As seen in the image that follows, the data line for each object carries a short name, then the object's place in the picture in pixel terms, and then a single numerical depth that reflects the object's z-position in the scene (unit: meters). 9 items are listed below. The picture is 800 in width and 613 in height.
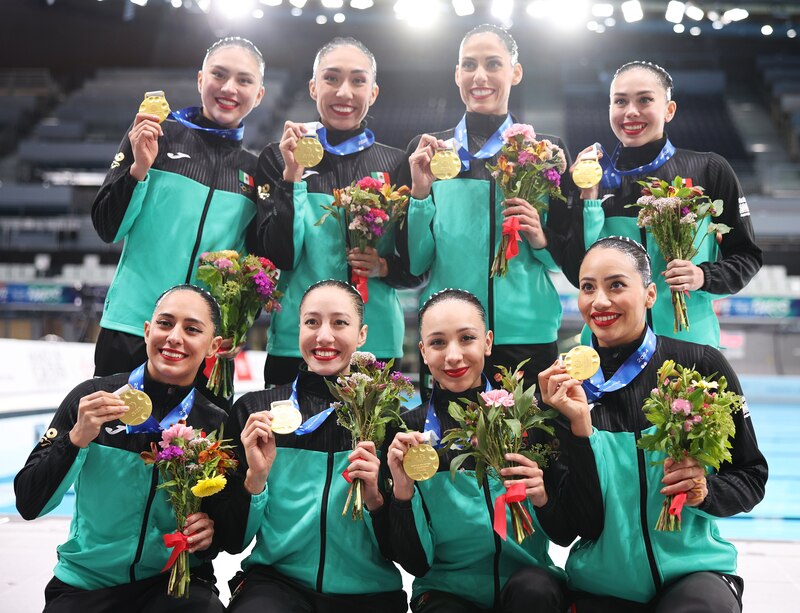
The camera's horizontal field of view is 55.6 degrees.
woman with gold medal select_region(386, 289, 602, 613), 2.65
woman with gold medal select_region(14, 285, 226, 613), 2.80
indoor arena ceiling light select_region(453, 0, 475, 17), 21.32
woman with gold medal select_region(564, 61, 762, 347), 3.38
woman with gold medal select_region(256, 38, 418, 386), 3.58
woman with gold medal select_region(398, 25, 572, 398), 3.47
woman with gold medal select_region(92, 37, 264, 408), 3.62
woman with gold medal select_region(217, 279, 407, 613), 2.80
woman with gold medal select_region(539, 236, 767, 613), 2.62
